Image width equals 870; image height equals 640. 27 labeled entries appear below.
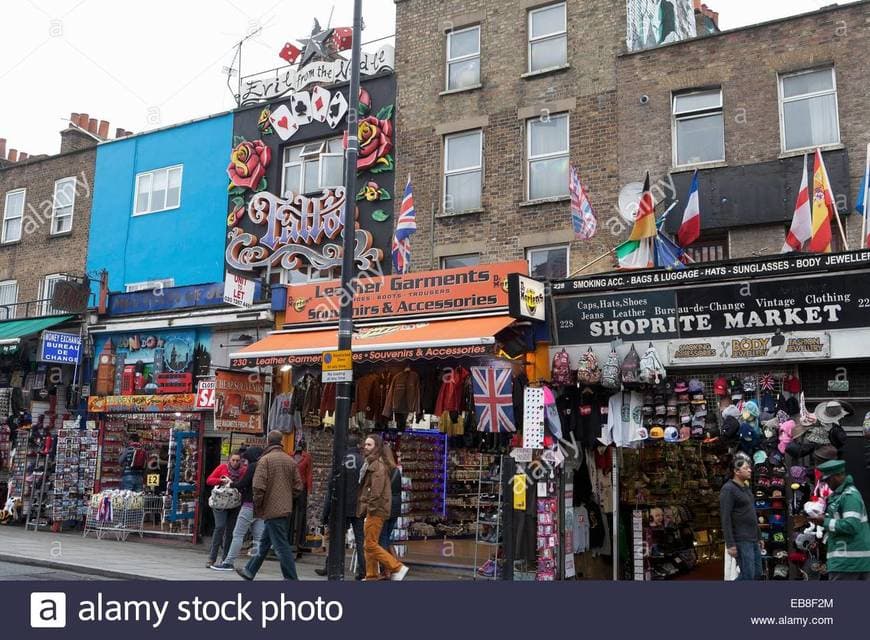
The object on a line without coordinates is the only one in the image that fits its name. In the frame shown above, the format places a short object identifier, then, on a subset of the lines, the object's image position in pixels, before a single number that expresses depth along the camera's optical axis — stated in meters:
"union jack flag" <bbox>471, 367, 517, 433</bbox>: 13.27
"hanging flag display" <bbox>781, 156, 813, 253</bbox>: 13.69
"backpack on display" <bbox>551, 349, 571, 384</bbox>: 13.45
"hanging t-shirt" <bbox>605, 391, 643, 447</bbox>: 12.98
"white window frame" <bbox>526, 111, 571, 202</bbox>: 18.39
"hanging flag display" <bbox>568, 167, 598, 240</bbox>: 15.07
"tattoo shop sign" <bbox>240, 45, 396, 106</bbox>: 20.95
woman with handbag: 13.23
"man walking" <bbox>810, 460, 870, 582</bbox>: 8.98
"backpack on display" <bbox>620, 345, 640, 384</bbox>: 12.78
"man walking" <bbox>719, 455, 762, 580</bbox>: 9.75
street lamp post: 11.41
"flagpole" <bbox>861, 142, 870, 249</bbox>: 13.33
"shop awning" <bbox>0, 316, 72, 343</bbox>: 20.73
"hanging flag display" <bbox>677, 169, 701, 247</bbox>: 14.87
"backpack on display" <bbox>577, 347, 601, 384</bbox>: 13.05
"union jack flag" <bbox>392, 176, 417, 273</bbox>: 16.38
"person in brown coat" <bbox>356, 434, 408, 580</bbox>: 11.98
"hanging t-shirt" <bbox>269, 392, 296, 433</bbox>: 16.02
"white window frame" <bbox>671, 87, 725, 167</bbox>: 17.06
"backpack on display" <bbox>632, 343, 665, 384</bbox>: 12.75
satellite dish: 16.69
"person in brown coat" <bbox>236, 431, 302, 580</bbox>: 11.10
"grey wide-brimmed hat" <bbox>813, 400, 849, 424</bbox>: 11.58
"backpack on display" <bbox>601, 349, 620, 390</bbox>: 12.90
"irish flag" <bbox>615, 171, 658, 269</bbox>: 14.75
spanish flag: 13.54
